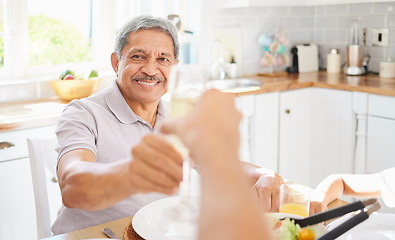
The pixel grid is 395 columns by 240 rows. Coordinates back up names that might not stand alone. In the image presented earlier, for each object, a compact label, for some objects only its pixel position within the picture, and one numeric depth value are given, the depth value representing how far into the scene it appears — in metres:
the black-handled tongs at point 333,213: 1.00
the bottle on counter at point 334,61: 3.55
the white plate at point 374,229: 1.20
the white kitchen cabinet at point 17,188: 2.22
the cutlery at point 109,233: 1.20
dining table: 1.19
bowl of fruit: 2.63
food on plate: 1.06
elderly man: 1.09
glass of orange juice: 1.25
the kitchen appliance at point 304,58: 3.64
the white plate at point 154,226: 1.15
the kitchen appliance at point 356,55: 3.40
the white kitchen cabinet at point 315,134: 3.00
